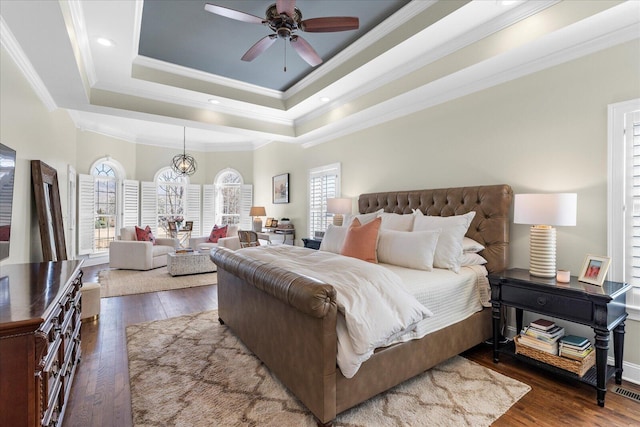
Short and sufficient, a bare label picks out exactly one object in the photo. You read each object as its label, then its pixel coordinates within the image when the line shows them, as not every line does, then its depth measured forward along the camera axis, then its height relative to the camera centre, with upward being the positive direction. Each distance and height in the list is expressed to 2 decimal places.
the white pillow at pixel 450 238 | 2.74 -0.24
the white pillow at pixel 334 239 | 3.36 -0.30
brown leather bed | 1.72 -0.83
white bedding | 2.25 -0.65
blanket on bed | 1.72 -0.57
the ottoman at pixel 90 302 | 3.50 -1.03
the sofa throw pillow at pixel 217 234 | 7.45 -0.53
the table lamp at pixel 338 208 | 4.81 +0.06
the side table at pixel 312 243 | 4.96 -0.51
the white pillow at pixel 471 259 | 2.90 -0.45
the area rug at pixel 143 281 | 4.85 -1.22
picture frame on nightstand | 2.20 -0.43
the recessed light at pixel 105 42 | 3.04 +1.72
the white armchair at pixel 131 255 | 6.27 -0.87
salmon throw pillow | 2.99 -0.30
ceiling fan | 2.58 +1.70
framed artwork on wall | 6.89 +0.55
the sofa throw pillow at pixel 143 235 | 6.64 -0.50
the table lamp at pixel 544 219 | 2.32 -0.06
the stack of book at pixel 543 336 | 2.33 -0.97
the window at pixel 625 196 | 2.28 +0.12
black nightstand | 2.01 -0.68
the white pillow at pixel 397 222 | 3.36 -0.12
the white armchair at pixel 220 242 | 6.98 -0.70
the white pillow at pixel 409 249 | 2.69 -0.34
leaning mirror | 3.47 +0.03
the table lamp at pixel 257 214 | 7.55 -0.05
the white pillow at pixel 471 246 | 2.96 -0.33
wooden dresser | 1.22 -0.62
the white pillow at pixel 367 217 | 3.73 -0.06
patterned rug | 1.87 -1.26
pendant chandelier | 6.93 +1.16
